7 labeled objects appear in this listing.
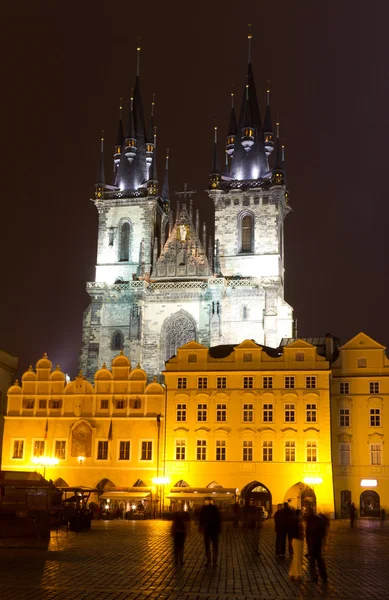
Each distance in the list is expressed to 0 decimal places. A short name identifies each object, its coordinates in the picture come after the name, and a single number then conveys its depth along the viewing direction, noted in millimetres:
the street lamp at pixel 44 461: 55462
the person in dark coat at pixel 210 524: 21219
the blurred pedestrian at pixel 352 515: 41344
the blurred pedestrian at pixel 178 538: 20859
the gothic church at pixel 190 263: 78250
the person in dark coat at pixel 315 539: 17984
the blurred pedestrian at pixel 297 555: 18062
